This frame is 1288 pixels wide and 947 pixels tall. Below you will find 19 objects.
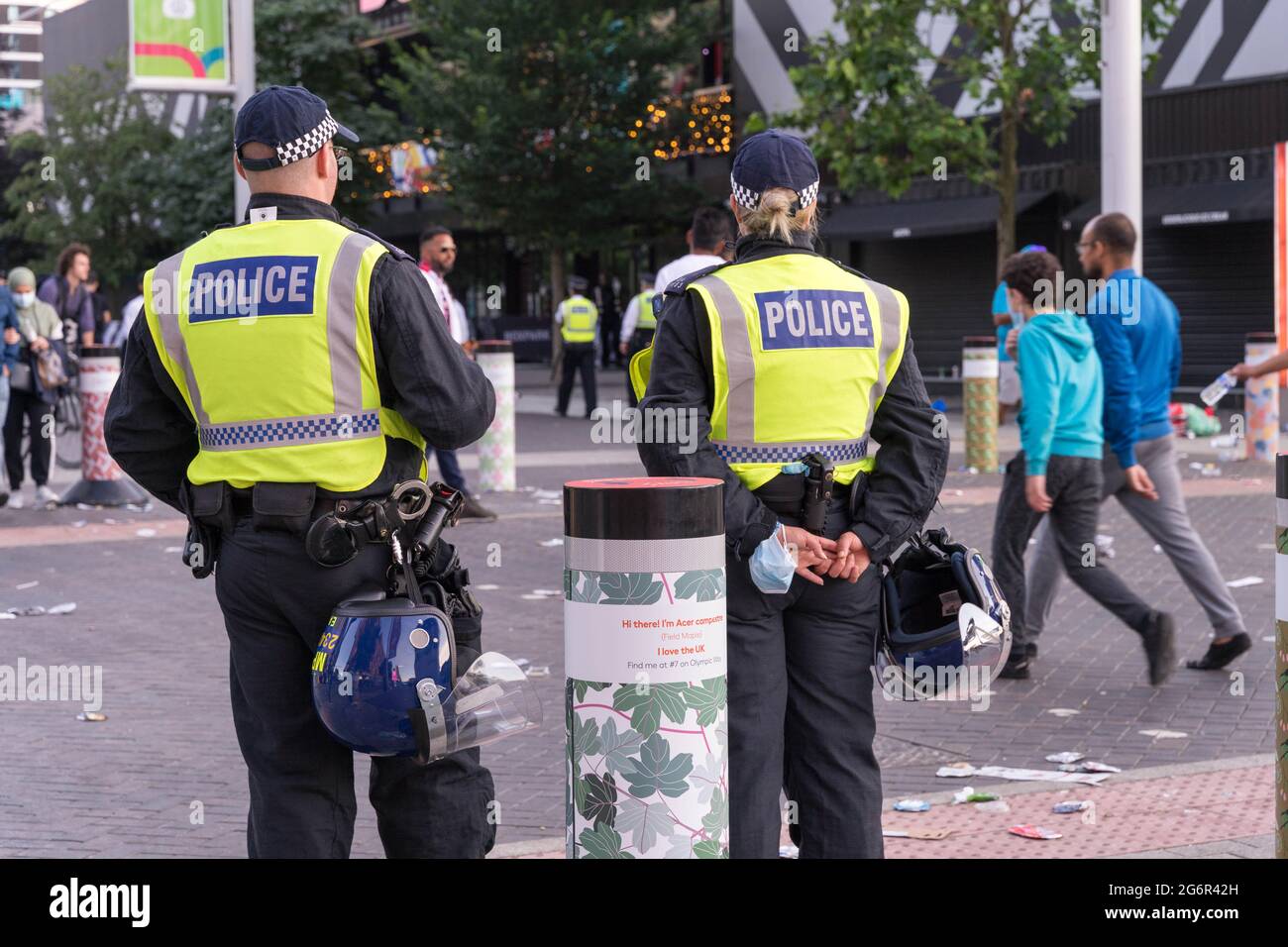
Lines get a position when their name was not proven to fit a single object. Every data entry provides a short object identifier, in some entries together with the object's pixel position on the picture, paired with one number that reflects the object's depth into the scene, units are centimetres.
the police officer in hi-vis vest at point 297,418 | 374
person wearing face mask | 1394
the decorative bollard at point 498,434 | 1473
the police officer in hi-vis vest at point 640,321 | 1355
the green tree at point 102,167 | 4738
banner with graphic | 1556
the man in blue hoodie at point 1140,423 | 755
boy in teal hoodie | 727
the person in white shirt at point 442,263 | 1216
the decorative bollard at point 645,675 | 341
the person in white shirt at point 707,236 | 1117
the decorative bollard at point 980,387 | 1563
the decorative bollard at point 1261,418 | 1606
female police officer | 394
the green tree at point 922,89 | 2133
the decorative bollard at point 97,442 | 1423
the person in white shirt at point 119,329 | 2165
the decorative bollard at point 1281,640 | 371
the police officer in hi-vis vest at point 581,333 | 2312
